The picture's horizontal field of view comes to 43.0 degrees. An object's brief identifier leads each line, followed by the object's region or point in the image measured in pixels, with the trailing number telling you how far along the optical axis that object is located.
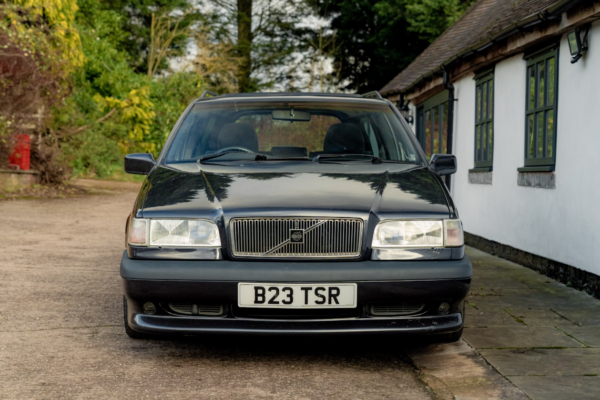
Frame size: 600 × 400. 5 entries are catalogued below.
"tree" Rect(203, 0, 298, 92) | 37.75
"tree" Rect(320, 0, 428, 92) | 35.56
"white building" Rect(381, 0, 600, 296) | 6.86
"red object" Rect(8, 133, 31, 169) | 17.23
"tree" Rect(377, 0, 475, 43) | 28.72
